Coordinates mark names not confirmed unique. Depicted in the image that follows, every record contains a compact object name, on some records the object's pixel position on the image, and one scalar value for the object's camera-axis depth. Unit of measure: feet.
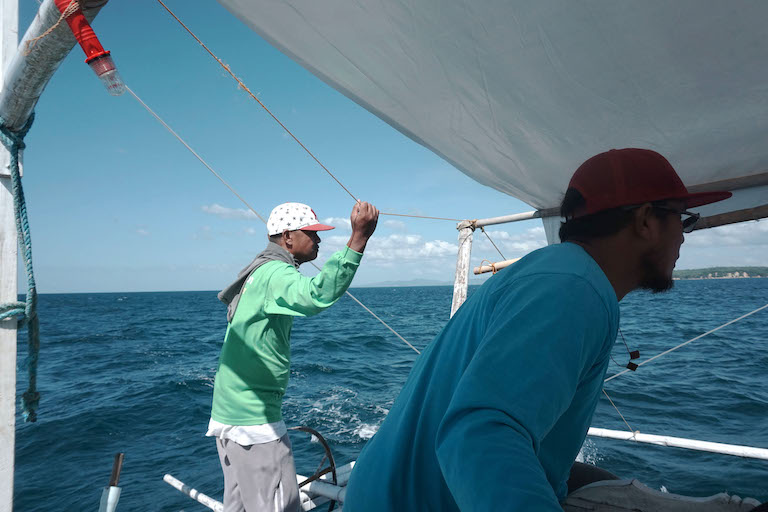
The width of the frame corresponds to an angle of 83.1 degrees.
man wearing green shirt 6.78
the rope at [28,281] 5.38
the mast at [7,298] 5.26
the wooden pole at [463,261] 10.95
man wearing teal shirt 1.87
